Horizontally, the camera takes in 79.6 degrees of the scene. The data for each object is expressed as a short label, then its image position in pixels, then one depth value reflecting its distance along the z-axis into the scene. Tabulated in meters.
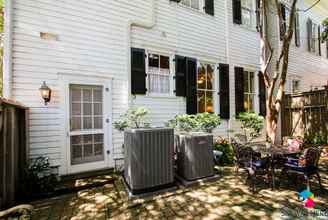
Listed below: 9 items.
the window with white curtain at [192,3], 6.25
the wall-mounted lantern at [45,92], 3.94
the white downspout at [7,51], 3.76
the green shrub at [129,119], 3.95
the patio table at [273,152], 3.59
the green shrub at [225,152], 5.45
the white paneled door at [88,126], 4.42
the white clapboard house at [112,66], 4.06
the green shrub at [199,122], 4.39
